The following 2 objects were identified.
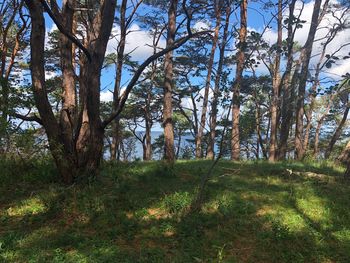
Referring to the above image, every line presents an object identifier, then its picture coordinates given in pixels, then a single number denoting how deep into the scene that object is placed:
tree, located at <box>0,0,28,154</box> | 7.42
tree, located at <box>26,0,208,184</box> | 7.34
